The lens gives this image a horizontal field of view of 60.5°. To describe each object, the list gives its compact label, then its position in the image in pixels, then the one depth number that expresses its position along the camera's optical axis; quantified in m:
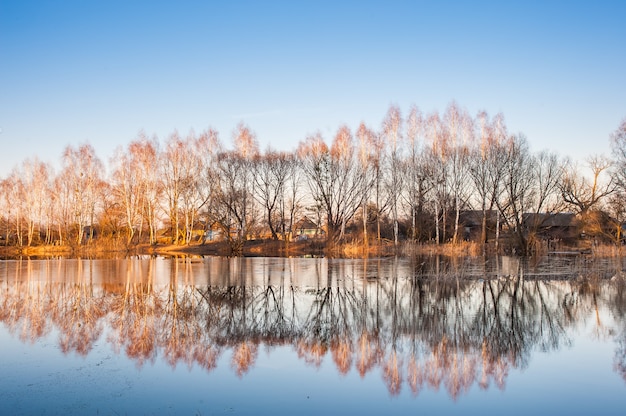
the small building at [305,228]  45.56
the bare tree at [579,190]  44.81
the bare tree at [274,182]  44.03
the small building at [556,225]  33.08
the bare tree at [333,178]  41.25
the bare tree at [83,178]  43.25
